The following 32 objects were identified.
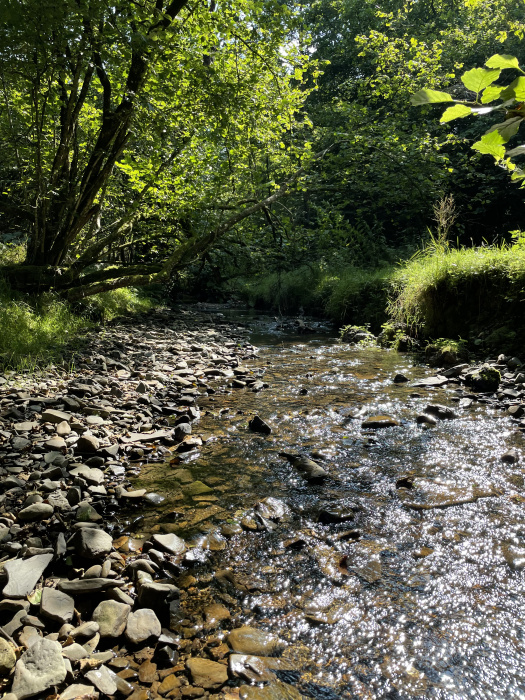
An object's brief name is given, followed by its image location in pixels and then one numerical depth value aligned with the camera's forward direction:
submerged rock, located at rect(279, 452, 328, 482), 3.54
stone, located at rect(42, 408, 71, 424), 4.07
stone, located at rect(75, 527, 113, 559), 2.40
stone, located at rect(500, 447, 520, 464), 3.72
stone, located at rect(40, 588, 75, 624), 1.95
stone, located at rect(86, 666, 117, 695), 1.66
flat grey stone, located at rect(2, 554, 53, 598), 2.03
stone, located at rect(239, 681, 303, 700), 1.72
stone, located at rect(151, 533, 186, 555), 2.58
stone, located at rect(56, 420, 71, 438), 3.84
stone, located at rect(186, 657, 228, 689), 1.78
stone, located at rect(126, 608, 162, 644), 1.94
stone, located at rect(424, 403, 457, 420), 4.89
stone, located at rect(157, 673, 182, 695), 1.74
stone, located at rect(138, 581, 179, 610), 2.11
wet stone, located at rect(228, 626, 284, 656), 1.94
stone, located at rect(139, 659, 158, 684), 1.78
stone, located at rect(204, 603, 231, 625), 2.12
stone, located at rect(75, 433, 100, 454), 3.72
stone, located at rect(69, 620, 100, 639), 1.90
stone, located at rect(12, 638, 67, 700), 1.57
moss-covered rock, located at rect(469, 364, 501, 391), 5.76
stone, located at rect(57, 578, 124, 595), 2.13
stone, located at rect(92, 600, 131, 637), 1.95
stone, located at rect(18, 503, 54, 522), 2.67
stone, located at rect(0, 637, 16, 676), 1.63
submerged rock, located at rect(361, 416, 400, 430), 4.69
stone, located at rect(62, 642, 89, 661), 1.78
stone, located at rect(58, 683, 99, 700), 1.59
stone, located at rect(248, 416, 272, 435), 4.59
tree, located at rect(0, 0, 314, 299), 5.12
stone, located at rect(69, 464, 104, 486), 3.21
